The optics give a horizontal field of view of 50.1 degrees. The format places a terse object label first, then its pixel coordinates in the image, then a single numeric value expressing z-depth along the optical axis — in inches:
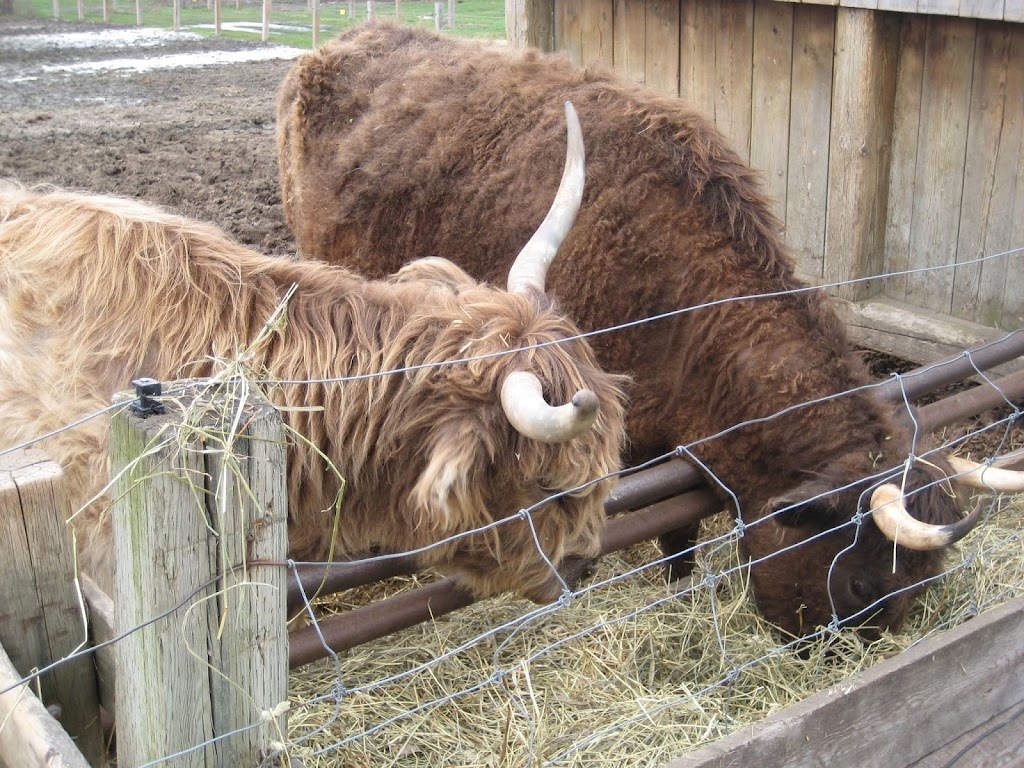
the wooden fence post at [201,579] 67.6
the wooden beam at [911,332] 229.6
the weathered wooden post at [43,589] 81.9
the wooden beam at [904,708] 98.7
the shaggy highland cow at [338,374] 107.7
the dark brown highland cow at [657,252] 152.8
